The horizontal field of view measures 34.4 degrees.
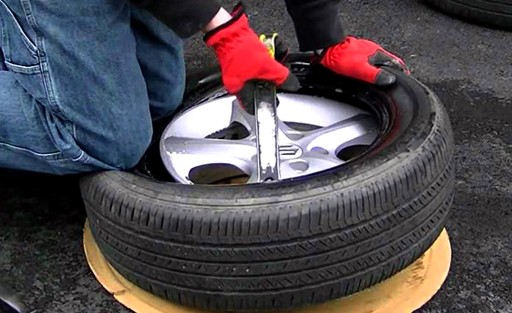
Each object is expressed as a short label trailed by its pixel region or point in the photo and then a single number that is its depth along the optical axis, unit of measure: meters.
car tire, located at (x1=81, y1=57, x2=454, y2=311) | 1.39
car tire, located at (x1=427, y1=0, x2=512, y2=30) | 2.72
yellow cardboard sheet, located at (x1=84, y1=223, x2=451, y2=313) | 1.56
